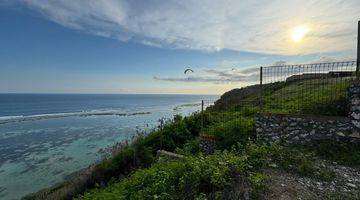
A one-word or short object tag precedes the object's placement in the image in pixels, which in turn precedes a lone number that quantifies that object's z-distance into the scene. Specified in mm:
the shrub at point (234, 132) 11052
